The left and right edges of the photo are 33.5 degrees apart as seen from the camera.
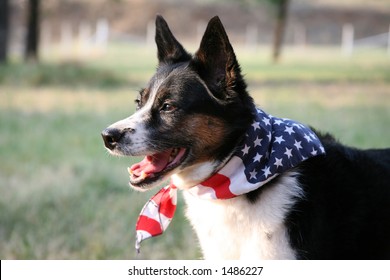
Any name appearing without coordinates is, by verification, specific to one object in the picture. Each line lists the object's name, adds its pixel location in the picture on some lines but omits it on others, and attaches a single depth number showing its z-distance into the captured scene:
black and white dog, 3.30
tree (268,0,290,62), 26.05
